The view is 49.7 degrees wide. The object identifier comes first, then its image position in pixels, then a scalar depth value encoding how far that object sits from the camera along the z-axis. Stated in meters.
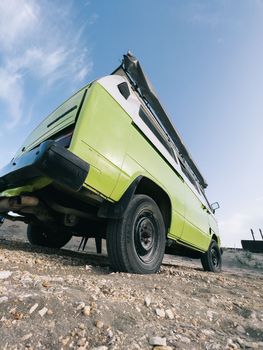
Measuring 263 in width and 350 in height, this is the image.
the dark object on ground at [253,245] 15.56
